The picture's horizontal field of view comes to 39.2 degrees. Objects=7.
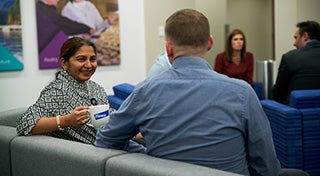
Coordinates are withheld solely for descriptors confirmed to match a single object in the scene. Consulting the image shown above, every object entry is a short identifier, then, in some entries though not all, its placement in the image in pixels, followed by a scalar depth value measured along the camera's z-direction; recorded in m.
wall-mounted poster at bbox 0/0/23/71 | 4.53
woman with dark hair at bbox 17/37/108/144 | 2.23
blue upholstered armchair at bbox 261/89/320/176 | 3.44
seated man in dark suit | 4.36
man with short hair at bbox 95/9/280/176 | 1.59
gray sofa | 1.58
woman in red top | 5.73
